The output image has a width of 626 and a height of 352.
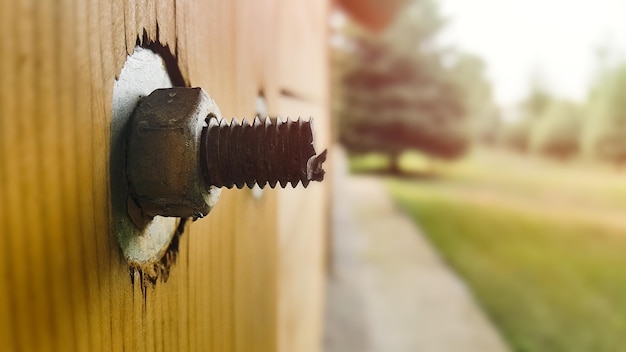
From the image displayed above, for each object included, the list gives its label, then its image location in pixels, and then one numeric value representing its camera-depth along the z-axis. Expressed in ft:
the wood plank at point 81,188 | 0.28
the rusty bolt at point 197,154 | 0.42
